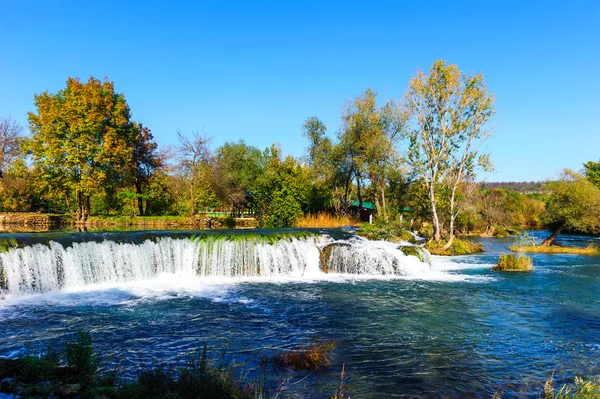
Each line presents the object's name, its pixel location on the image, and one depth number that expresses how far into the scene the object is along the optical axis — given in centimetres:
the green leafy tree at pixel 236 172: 3769
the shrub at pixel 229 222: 3254
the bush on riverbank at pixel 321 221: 2864
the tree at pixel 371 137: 2927
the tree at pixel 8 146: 3922
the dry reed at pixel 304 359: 653
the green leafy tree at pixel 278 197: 2966
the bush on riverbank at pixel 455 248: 2373
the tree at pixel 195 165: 3341
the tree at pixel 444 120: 2275
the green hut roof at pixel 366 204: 4378
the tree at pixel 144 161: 3812
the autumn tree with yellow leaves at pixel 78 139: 3183
